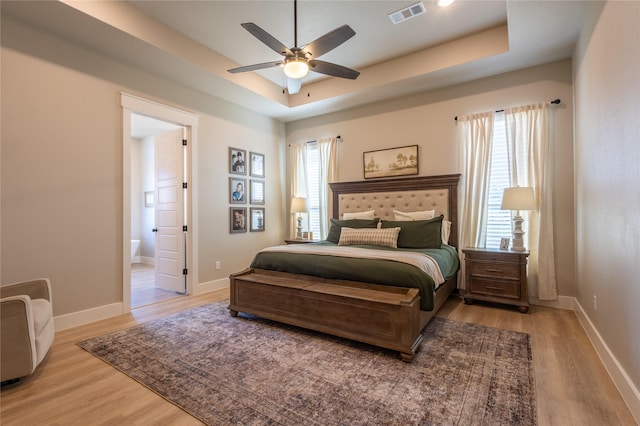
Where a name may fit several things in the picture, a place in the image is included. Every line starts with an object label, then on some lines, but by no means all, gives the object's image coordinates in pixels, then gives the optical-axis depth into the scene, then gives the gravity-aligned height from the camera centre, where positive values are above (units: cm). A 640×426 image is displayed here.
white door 433 +6
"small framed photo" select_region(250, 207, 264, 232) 522 -6
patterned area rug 167 -112
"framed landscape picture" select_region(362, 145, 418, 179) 452 +84
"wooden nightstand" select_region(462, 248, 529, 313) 332 -74
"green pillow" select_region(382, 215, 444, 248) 362 -25
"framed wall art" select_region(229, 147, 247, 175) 483 +92
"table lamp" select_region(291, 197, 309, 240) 529 +16
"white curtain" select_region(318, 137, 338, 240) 526 +75
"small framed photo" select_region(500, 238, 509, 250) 359 -38
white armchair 191 -81
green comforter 250 -53
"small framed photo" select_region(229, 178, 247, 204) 484 +42
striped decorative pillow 365 -28
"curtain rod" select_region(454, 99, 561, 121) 348 +133
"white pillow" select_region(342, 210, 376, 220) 461 -1
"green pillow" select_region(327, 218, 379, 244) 424 -15
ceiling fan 232 +140
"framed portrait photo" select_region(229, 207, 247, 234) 483 -7
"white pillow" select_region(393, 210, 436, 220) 411 -1
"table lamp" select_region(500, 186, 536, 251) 334 +11
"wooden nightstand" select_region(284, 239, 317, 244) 482 -44
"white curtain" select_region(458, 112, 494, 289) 391 +51
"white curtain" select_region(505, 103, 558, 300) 352 +43
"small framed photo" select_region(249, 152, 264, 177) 520 +92
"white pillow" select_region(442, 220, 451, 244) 400 -23
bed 237 -65
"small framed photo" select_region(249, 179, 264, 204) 522 +43
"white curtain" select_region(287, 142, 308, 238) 561 +84
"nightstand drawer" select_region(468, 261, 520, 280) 336 -66
